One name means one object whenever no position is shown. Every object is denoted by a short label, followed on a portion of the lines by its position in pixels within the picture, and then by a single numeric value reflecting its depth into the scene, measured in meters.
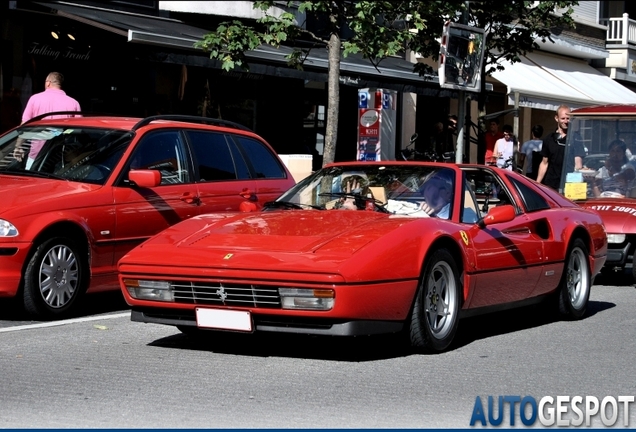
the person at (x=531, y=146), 20.53
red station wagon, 9.01
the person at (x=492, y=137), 23.41
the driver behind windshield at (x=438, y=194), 8.30
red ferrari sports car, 7.00
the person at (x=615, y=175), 14.58
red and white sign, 21.62
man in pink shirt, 13.41
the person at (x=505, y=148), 22.02
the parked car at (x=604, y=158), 14.51
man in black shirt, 15.73
